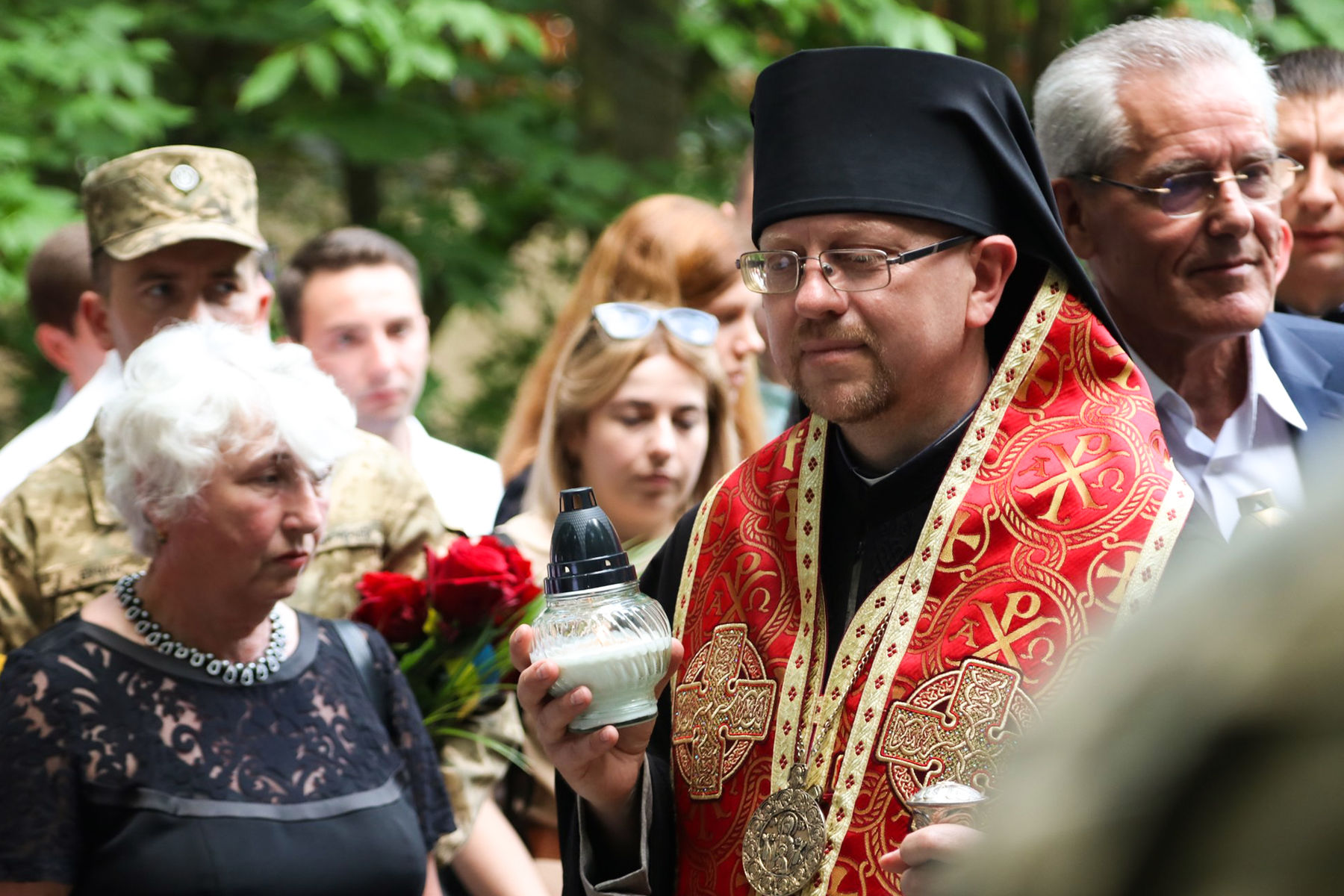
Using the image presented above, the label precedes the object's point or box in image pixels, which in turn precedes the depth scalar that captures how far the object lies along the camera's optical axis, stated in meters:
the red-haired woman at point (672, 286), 4.91
